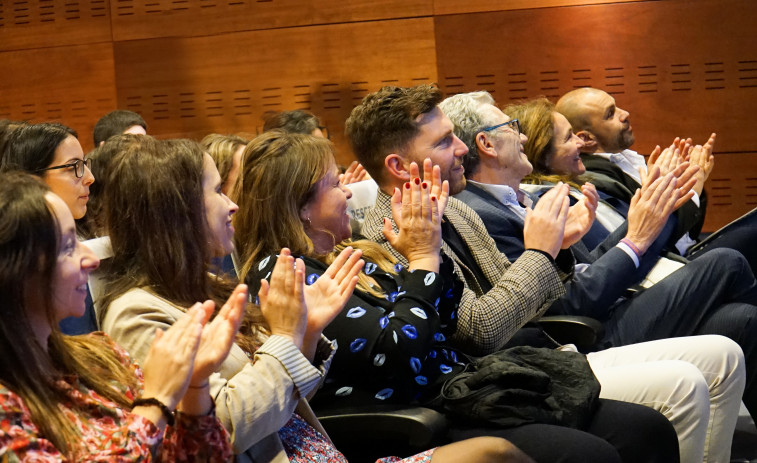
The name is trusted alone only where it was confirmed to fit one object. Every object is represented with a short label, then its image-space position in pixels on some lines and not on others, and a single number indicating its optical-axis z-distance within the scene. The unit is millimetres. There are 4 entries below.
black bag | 2002
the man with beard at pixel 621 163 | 3600
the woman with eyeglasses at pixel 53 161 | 2736
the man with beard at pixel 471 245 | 2057
